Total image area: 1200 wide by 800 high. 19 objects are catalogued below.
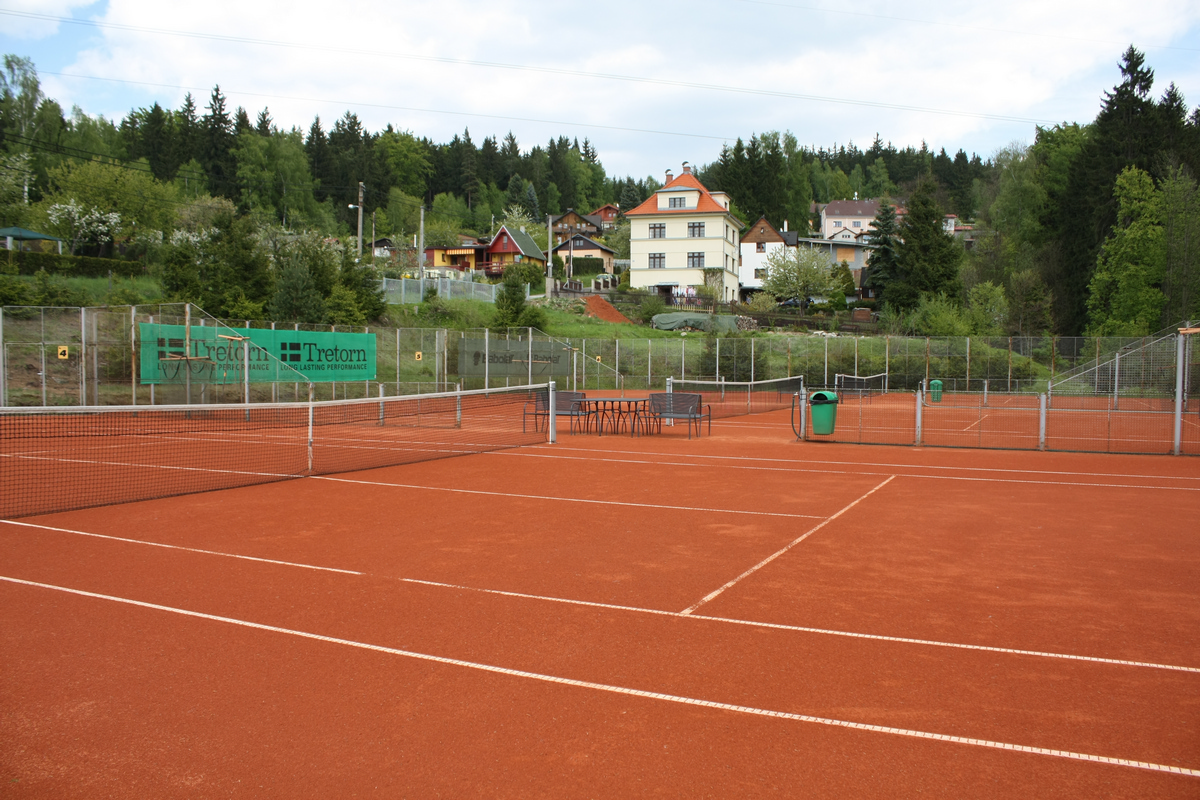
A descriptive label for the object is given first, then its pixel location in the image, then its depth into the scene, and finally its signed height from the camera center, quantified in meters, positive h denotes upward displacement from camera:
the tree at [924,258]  60.91 +8.20
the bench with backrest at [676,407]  19.20 -1.19
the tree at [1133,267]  43.22 +5.53
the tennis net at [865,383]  36.28 -1.05
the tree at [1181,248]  41.31 +6.30
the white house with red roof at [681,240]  64.44 +9.97
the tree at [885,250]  67.81 +9.77
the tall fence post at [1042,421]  16.02 -1.19
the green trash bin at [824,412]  18.16 -1.18
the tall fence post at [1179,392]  15.48 -0.53
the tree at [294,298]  30.17 +2.15
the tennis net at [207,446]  11.19 -1.92
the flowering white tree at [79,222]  46.78 +7.75
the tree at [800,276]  62.78 +6.81
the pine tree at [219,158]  79.31 +20.12
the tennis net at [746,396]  29.53 -1.55
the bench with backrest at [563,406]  19.67 -1.25
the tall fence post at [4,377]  19.42 -0.68
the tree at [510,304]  38.88 +2.64
